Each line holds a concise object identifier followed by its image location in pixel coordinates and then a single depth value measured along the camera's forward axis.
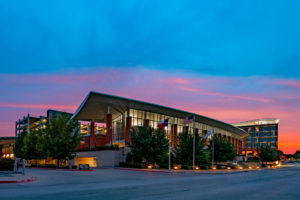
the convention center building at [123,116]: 61.50
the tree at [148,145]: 45.31
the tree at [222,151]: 62.16
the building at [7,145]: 138.00
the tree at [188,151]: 50.86
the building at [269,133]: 193.77
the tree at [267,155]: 83.62
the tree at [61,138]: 47.06
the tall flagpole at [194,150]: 47.62
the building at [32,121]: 118.81
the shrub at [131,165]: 45.04
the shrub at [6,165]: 32.88
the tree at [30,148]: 54.81
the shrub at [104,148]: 52.62
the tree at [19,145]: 72.91
